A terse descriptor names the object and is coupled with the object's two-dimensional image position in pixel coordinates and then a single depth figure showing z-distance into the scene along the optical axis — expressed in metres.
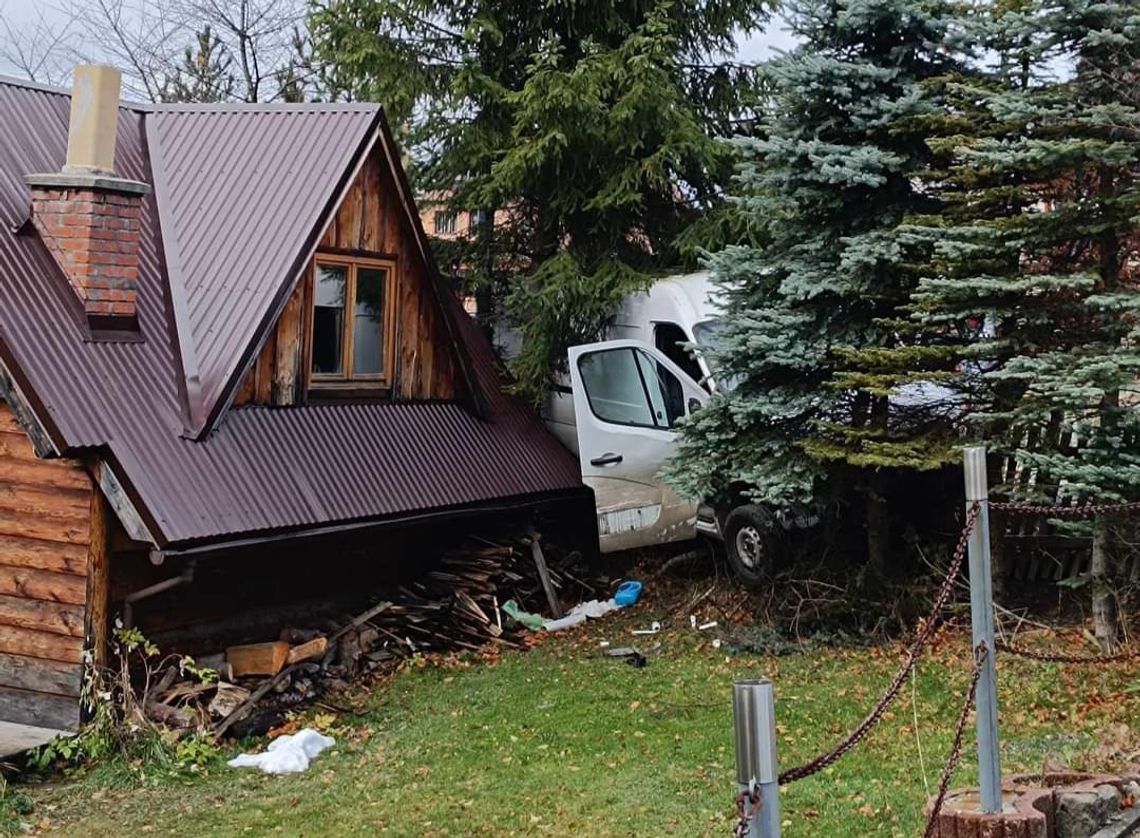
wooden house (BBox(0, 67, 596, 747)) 9.58
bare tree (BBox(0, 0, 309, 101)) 28.05
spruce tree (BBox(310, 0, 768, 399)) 13.91
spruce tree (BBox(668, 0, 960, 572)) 10.57
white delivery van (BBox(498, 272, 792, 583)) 13.05
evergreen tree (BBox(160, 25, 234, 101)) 27.52
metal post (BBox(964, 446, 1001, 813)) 5.31
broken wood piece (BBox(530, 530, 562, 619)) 13.04
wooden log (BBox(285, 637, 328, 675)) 10.59
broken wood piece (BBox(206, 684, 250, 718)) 9.70
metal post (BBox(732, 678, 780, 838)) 3.69
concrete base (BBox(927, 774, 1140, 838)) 5.21
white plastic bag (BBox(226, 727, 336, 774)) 8.77
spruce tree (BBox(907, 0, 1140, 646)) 9.22
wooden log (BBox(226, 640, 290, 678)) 10.45
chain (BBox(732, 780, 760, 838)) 3.69
